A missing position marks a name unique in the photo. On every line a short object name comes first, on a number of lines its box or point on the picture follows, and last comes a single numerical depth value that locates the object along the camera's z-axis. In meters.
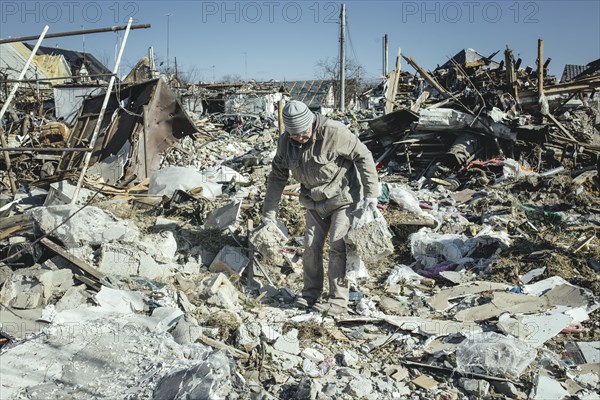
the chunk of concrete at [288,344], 3.69
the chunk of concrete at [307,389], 3.05
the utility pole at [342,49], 22.98
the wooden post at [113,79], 6.03
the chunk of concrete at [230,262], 5.32
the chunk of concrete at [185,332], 3.54
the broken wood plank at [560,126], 10.66
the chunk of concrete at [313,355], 3.64
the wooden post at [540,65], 10.58
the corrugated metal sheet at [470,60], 15.62
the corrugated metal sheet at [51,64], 29.03
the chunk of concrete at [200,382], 2.78
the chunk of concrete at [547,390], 3.05
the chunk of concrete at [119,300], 4.00
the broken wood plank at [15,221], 4.88
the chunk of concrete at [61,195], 6.61
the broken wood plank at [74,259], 4.40
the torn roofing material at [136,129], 8.63
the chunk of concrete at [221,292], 4.43
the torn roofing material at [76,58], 33.47
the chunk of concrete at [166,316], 3.70
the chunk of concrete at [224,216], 6.04
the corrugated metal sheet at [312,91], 33.38
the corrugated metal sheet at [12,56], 29.78
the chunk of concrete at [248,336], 3.64
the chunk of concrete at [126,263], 4.84
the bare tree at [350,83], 35.81
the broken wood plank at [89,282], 4.29
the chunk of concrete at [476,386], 3.13
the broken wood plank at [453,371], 3.20
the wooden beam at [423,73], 12.97
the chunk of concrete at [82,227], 5.03
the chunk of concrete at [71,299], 4.00
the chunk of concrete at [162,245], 5.25
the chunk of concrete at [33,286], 4.02
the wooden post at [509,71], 11.02
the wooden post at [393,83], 14.30
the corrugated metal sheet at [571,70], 25.08
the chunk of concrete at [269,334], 3.75
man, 4.07
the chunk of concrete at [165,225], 6.02
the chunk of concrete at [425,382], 3.26
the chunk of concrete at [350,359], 3.57
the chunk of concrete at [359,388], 3.17
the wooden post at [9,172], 6.05
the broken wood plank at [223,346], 3.50
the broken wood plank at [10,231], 4.70
